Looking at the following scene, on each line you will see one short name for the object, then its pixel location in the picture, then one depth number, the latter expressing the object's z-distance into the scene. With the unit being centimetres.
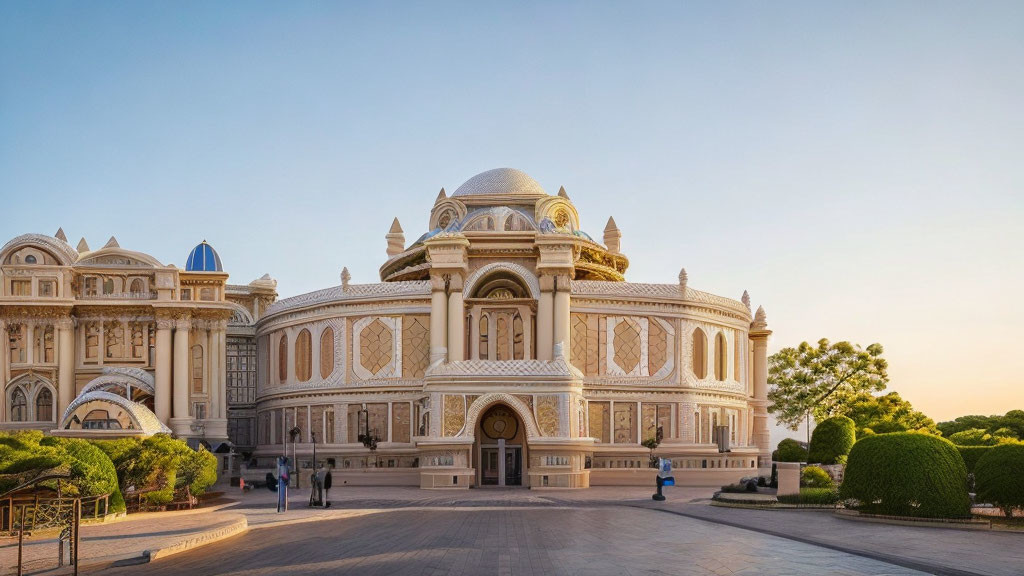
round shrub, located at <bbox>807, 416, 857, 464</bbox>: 4641
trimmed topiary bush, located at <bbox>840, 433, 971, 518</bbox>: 2909
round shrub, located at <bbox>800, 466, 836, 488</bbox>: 4022
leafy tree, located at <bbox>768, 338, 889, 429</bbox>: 7806
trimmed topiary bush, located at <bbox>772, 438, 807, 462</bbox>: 4878
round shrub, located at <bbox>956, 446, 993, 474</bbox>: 3781
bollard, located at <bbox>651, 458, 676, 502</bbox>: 4128
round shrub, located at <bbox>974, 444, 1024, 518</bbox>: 2766
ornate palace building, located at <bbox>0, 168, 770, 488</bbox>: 5750
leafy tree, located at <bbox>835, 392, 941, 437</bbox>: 6904
